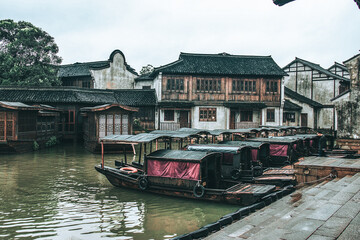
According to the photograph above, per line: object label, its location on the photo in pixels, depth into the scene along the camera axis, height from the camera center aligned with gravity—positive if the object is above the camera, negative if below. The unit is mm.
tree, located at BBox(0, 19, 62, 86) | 31422 +6606
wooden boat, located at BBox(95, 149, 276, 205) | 11102 -2106
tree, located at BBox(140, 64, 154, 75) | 55250 +8990
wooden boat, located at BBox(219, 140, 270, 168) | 15086 -1292
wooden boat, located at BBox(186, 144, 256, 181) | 13266 -1580
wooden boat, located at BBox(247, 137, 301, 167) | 16656 -1436
